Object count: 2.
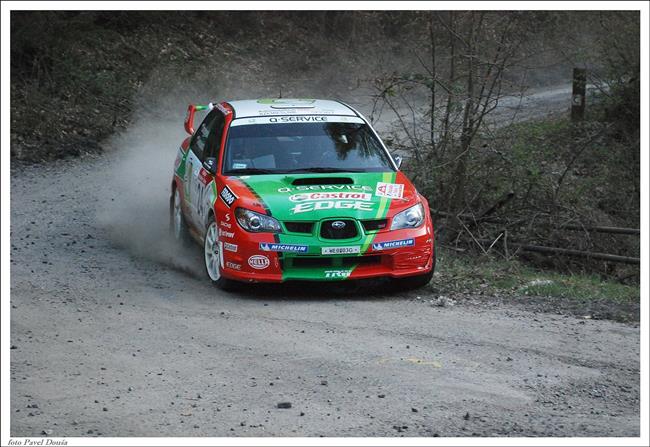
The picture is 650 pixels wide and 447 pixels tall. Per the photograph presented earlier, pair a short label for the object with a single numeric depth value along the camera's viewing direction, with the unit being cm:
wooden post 3787
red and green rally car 1819
